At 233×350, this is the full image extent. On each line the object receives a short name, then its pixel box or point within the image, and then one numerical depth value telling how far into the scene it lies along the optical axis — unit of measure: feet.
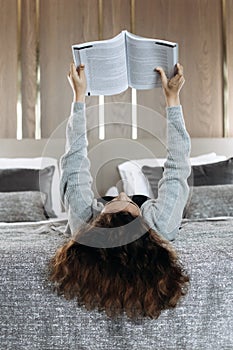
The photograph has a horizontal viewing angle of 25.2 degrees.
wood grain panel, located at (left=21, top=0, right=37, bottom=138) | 12.10
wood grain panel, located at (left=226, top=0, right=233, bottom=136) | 12.64
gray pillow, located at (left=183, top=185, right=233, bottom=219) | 9.49
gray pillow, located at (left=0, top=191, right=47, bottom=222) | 9.13
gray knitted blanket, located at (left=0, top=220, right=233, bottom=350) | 4.80
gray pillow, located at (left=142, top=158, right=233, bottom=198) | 10.42
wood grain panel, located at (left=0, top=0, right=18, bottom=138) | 12.01
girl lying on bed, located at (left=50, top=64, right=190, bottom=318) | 4.73
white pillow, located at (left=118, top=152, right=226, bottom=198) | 10.41
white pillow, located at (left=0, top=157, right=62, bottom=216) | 10.65
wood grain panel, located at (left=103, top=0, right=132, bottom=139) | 12.28
